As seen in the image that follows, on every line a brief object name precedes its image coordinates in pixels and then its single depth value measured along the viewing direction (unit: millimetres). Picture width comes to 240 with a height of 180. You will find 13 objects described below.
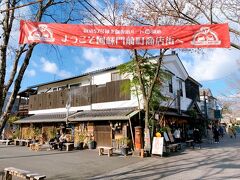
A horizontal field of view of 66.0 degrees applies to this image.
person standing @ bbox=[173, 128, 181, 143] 16471
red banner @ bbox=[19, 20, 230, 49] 5822
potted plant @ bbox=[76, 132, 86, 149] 15042
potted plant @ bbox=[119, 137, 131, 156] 12971
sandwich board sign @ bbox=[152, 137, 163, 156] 11062
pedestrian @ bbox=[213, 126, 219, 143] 18677
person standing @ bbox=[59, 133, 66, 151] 14084
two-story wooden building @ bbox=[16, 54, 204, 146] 14083
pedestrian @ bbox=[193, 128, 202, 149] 16473
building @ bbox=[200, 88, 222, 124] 28958
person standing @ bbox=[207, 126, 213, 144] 19383
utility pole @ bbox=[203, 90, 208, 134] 23092
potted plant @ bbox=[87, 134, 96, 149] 14593
